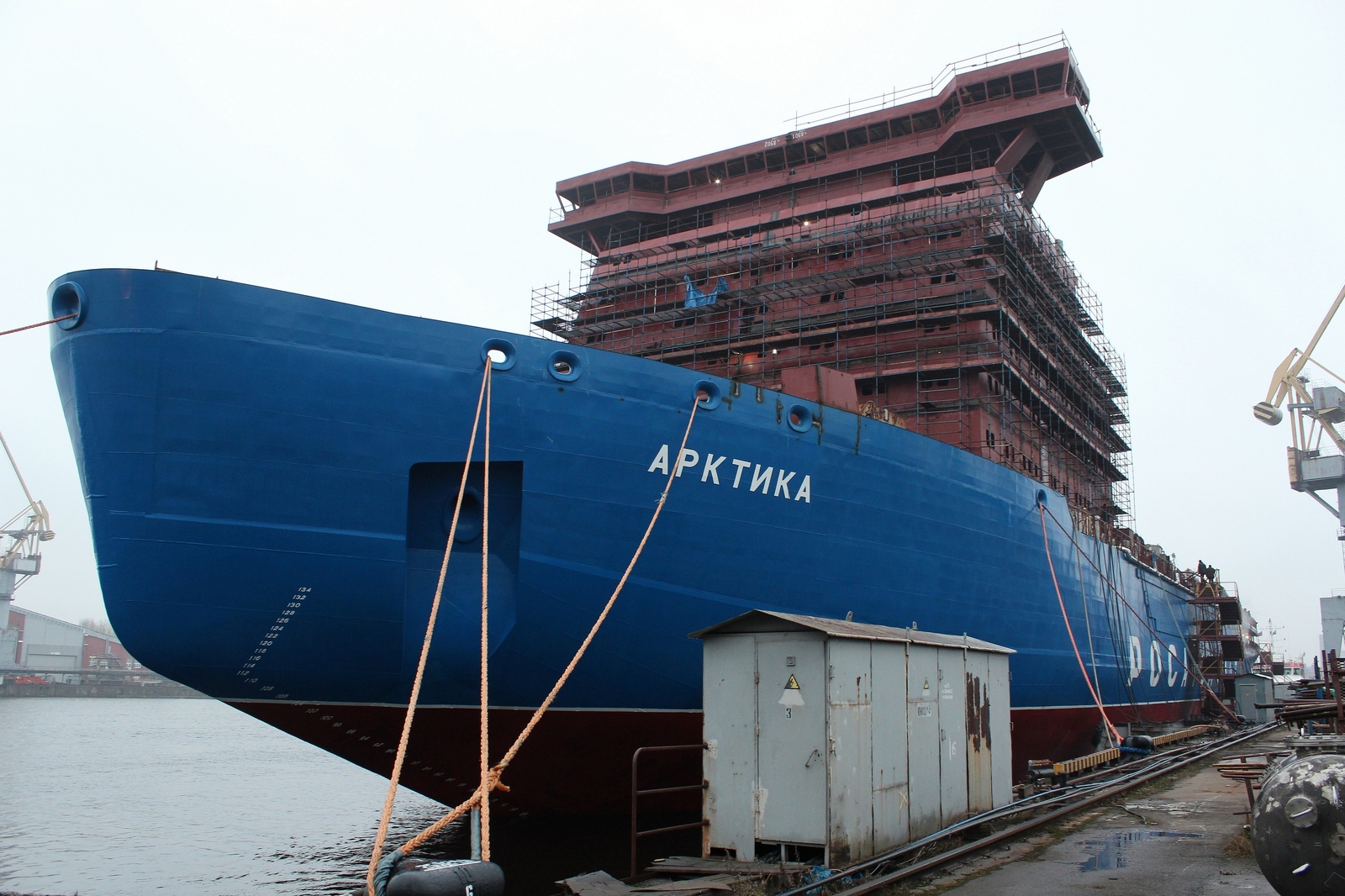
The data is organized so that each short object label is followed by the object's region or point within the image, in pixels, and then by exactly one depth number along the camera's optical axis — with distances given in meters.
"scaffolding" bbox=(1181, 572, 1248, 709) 31.34
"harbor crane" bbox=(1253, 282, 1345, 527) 37.19
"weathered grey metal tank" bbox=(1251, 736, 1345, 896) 4.94
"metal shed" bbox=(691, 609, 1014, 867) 7.54
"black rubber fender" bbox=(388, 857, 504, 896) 6.04
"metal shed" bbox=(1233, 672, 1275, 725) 27.75
